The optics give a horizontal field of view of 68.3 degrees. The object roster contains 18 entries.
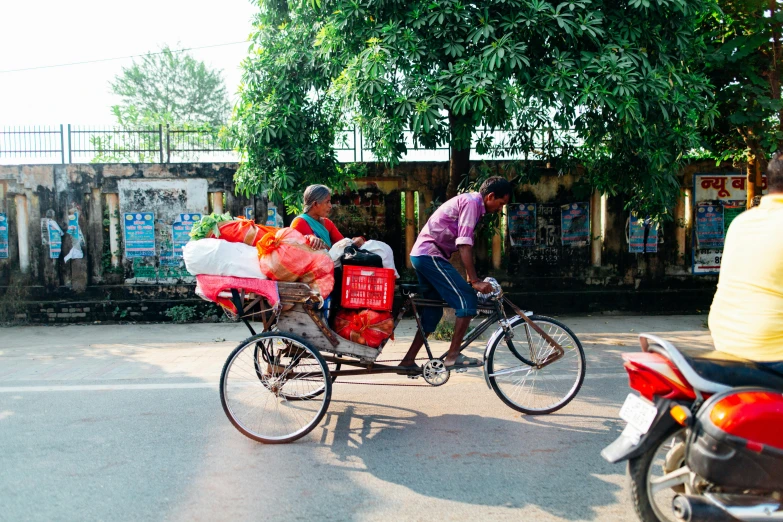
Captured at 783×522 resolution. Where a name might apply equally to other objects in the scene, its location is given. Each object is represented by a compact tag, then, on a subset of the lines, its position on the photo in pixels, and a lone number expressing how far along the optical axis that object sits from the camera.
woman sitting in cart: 4.74
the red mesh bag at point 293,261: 4.16
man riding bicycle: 4.45
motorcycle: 2.42
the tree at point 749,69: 7.54
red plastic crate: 4.30
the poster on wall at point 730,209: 9.73
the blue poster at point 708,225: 9.71
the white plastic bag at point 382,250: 4.41
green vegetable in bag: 4.22
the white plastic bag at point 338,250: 4.41
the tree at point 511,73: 5.90
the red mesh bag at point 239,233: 4.30
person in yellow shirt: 2.53
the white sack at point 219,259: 4.07
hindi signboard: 9.70
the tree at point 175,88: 34.47
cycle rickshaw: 4.15
